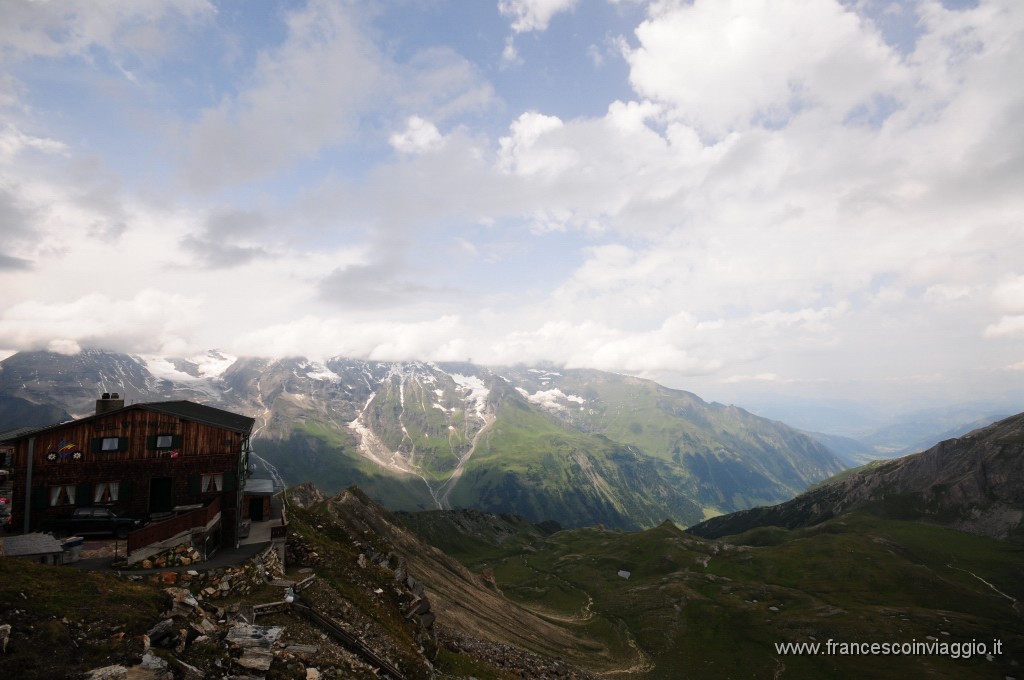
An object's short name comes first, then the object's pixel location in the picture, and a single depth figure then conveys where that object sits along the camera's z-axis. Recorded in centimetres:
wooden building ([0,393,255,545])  4150
